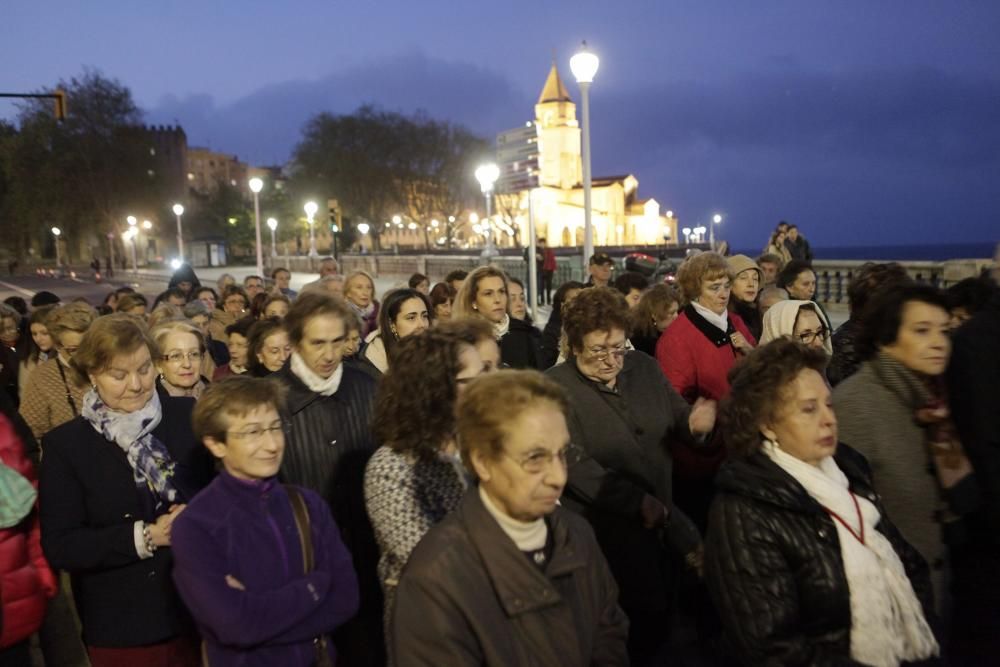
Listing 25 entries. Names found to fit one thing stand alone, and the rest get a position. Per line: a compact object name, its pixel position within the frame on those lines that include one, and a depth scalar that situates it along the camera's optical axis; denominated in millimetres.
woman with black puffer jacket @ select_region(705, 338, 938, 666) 2707
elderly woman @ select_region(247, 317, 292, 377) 5535
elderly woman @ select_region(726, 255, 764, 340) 6641
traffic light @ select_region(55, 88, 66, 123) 22234
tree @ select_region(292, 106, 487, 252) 71250
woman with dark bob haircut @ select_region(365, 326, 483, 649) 2824
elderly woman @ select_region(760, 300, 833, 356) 5613
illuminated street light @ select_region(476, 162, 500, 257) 23688
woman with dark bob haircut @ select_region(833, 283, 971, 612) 3486
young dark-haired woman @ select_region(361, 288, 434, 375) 5426
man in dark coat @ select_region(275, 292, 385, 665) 3852
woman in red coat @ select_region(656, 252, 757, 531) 4809
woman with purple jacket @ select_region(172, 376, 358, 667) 2797
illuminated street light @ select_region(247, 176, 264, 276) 24797
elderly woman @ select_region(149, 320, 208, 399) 5102
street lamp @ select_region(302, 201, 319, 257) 32031
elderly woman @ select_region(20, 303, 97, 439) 5133
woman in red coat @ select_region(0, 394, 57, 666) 3135
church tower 107750
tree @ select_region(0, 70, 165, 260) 64500
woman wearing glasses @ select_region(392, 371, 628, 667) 2221
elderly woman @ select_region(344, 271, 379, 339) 8375
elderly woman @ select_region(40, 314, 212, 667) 3312
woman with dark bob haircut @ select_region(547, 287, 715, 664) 3697
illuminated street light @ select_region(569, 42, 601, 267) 12809
